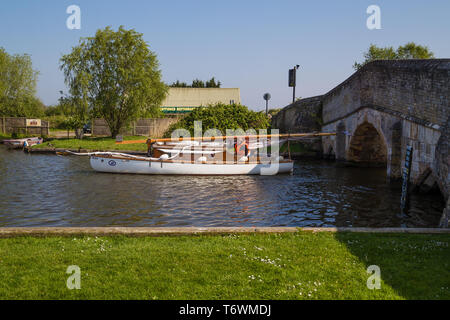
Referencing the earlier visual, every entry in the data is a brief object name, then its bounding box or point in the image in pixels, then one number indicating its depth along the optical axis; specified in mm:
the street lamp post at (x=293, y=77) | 44219
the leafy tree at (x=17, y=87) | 52781
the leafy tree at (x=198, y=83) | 94438
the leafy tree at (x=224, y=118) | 35938
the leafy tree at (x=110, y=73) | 39906
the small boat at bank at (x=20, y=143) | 38562
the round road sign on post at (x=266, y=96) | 43500
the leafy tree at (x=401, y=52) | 59438
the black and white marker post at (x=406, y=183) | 14290
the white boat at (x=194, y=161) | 23953
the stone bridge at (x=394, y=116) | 14406
